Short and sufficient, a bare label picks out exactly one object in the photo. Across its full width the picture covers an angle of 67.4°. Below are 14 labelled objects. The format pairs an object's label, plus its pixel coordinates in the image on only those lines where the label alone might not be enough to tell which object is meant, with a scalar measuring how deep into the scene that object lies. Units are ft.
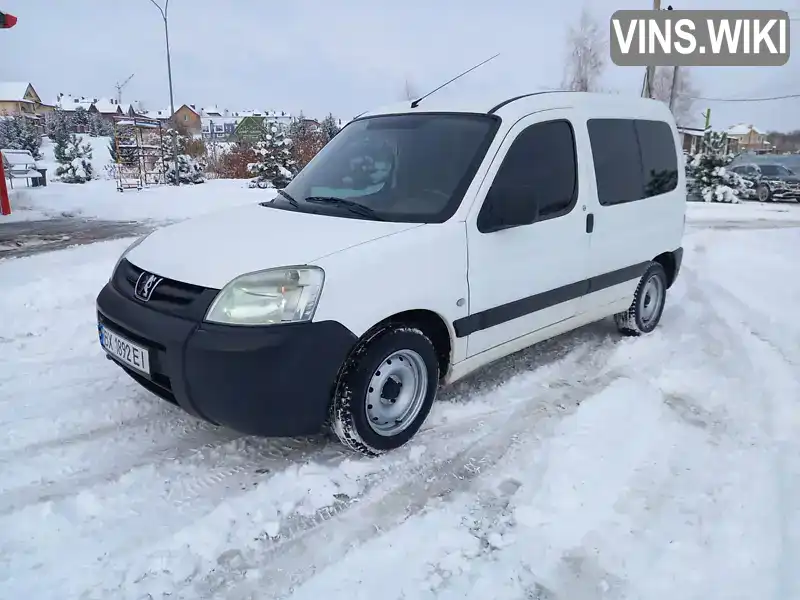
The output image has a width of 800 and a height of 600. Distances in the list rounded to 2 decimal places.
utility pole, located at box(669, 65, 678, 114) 85.66
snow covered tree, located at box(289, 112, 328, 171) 91.00
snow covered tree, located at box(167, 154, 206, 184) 89.83
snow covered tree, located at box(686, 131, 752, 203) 68.85
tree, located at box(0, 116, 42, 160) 135.13
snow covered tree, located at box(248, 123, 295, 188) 81.78
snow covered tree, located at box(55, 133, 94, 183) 96.58
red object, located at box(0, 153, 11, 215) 42.16
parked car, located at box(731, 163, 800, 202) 69.05
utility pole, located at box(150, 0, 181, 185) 69.82
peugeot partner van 8.98
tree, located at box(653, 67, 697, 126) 130.82
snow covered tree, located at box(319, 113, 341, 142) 118.77
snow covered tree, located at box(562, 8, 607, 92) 98.84
